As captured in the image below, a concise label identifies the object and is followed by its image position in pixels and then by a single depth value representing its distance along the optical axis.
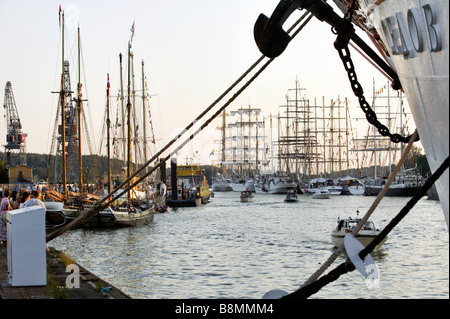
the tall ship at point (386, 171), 91.25
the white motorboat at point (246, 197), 94.44
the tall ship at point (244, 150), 157.88
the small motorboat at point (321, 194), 104.26
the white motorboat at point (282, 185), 122.66
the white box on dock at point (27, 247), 10.53
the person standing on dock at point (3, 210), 15.08
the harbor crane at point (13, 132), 126.94
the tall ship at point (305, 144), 129.88
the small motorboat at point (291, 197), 88.19
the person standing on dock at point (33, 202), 13.16
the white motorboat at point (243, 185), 146.38
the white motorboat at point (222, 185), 166.25
